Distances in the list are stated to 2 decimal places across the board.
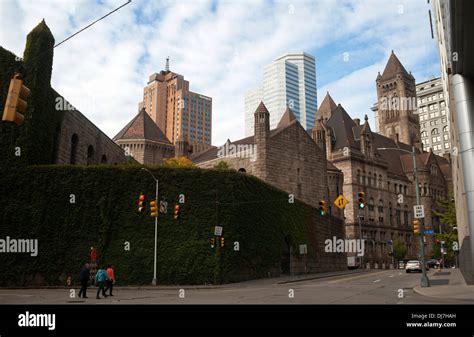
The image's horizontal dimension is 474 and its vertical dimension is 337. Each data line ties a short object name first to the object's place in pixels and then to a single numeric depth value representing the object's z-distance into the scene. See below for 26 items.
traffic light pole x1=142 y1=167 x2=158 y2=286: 27.99
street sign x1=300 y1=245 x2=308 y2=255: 40.29
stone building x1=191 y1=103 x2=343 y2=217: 47.53
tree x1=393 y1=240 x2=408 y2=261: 84.38
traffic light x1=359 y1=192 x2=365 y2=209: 25.98
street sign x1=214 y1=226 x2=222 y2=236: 29.92
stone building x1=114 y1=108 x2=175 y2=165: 73.06
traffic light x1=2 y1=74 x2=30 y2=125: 9.28
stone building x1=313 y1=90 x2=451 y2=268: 83.12
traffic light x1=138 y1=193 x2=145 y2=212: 26.27
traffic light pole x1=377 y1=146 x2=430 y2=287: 22.23
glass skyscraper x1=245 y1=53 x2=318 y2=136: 162.50
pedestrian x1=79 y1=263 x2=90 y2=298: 19.32
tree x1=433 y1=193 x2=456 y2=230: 46.10
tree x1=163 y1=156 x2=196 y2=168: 55.53
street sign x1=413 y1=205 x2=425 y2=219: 23.71
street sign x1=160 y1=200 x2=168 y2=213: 29.95
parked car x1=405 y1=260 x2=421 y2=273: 45.47
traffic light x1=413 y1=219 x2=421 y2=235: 23.58
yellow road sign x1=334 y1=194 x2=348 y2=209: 32.62
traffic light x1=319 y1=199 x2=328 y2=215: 27.83
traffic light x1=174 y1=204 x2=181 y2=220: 27.81
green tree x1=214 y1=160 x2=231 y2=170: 49.69
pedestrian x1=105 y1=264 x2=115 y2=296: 20.75
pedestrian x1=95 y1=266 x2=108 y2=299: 19.12
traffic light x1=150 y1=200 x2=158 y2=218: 25.49
